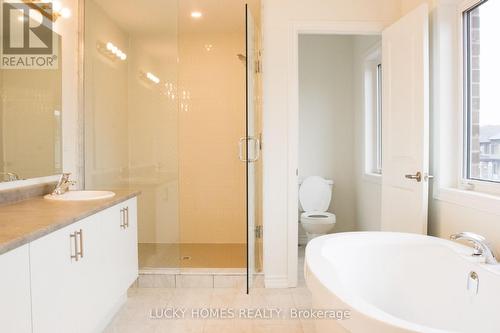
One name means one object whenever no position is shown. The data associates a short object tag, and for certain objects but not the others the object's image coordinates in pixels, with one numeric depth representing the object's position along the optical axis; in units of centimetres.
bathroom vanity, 125
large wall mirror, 202
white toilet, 399
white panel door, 237
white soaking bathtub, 136
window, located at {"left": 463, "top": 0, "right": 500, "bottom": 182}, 206
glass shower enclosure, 309
